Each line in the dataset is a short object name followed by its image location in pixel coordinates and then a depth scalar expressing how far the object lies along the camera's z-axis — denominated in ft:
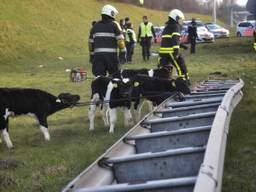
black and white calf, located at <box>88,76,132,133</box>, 30.76
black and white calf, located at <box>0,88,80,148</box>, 28.58
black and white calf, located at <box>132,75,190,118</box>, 31.63
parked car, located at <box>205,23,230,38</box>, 151.74
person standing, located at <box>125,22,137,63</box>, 85.62
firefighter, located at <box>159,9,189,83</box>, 39.42
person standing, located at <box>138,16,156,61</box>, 88.58
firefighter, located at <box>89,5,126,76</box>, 33.42
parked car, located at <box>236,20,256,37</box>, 146.52
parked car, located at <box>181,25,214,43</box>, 132.57
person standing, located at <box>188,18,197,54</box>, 99.71
